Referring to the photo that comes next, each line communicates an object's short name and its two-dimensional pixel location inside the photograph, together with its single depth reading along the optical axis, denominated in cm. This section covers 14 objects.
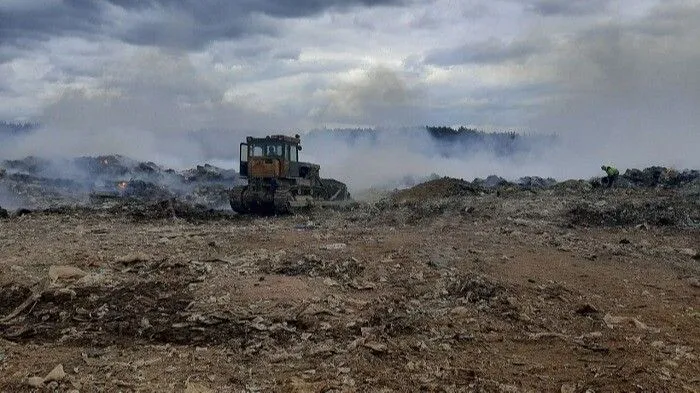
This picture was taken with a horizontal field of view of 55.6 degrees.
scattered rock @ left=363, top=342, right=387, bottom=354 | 642
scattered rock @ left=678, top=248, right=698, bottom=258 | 1198
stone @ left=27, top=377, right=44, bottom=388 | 568
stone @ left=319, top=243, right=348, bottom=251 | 1167
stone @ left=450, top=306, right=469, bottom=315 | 759
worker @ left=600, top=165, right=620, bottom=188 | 2581
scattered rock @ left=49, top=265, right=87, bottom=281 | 905
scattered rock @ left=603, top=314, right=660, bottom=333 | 715
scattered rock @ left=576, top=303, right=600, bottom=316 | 775
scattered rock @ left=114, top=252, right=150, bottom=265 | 1018
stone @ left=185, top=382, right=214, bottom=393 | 554
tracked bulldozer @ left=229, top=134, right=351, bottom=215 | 2138
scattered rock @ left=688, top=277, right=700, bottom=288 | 948
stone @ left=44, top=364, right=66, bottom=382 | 578
